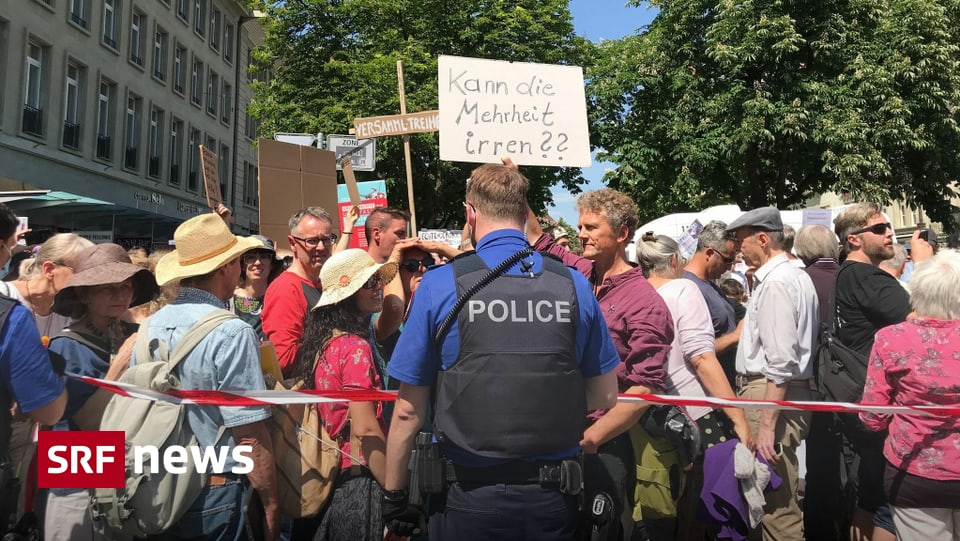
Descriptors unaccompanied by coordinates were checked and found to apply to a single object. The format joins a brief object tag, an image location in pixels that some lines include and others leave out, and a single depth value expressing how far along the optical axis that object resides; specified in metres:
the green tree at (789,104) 20.45
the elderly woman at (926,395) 3.44
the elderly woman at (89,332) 2.93
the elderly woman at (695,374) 3.83
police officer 2.57
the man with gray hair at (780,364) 3.97
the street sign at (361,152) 10.01
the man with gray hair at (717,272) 5.07
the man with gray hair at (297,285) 3.99
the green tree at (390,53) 26.70
